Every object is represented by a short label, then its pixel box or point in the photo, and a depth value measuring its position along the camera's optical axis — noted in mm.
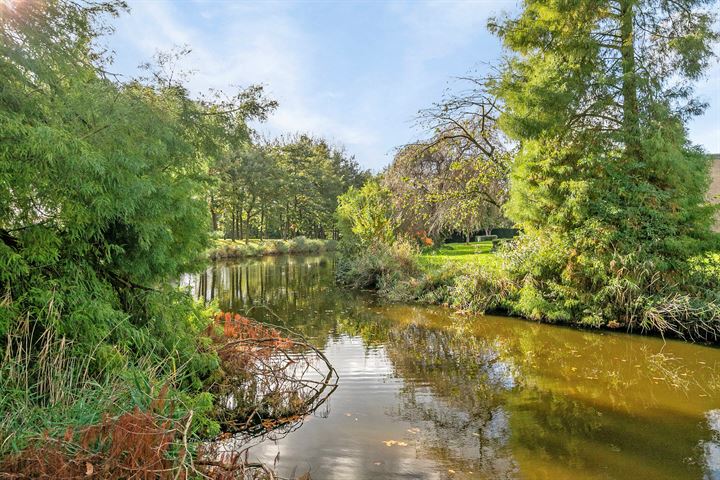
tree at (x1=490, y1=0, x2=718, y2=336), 9188
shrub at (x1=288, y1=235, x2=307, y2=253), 41875
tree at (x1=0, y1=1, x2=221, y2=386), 3582
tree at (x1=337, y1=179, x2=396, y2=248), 18375
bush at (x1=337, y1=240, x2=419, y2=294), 15852
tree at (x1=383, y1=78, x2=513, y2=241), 13852
